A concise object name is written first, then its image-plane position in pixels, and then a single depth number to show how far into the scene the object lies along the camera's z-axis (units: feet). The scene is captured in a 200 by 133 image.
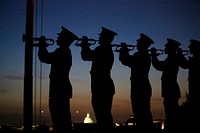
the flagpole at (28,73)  24.27
